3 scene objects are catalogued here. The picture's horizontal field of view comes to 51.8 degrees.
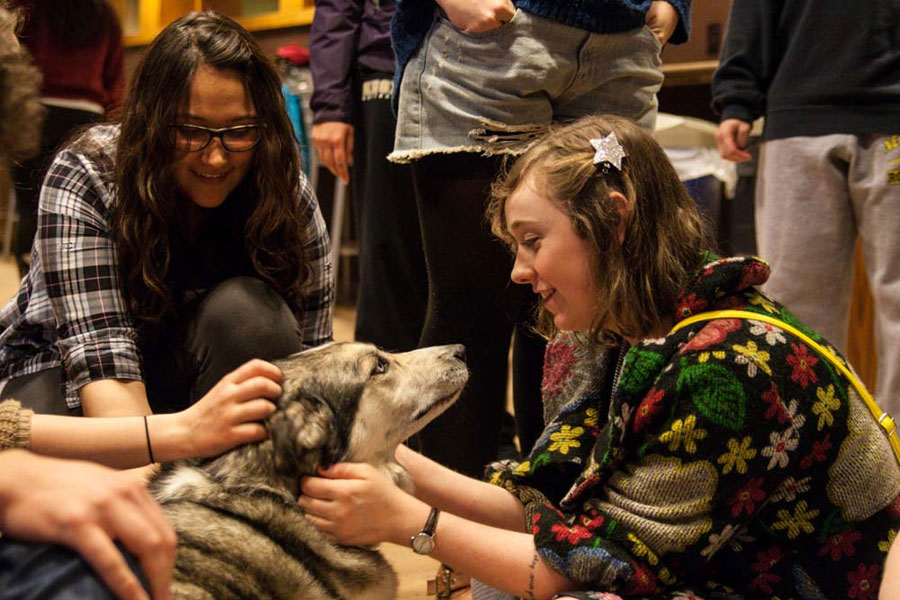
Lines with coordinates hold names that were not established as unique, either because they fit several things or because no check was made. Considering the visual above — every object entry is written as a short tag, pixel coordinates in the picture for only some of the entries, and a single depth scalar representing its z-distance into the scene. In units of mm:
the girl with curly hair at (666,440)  1314
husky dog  1375
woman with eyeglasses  1836
